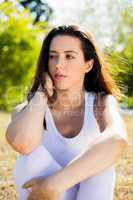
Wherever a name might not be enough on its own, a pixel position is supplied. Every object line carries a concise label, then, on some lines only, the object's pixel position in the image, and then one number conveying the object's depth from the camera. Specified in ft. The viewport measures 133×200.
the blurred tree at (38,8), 82.53
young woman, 6.43
